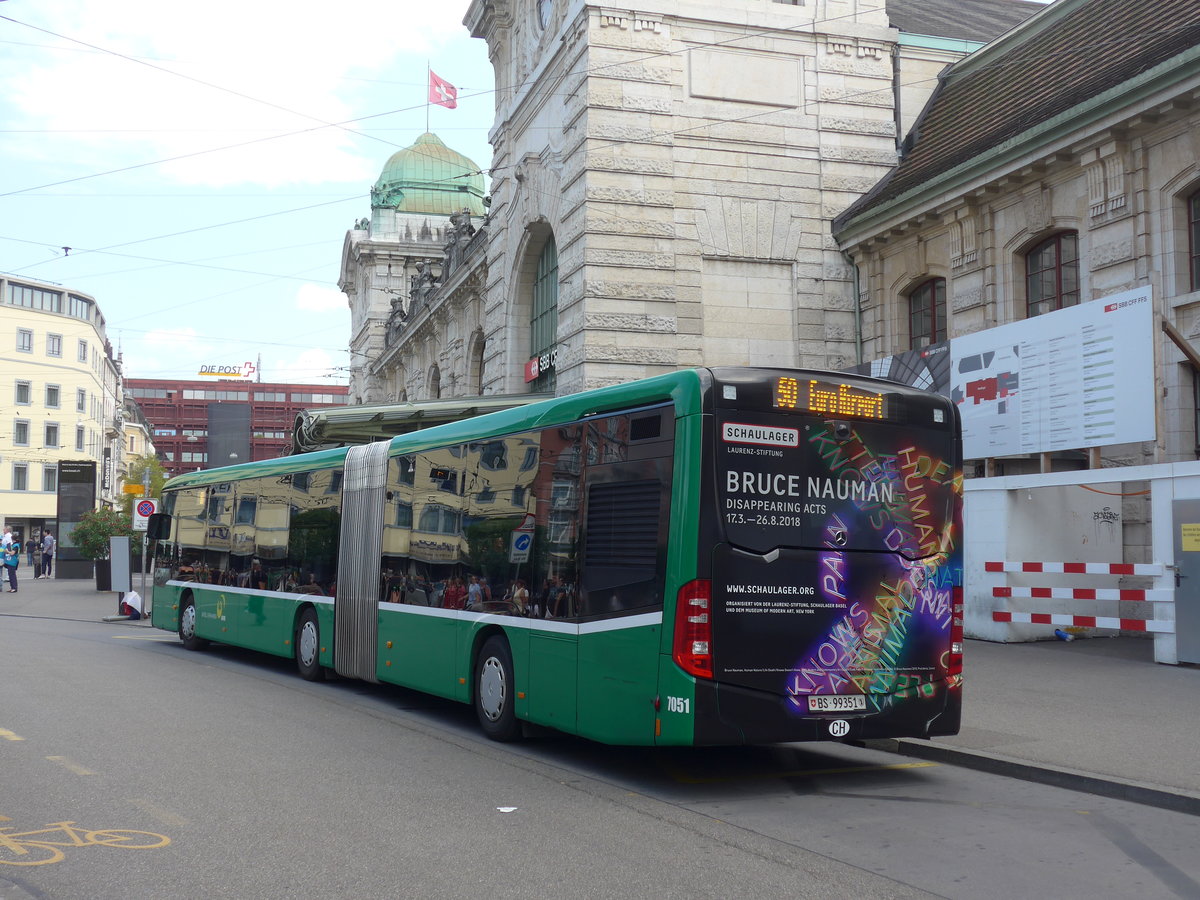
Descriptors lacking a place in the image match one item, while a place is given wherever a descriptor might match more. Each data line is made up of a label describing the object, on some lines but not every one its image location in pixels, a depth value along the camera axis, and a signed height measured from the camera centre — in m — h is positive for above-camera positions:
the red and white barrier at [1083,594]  14.14 -0.65
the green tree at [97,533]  36.09 -0.08
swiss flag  49.59 +17.80
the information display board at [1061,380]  15.37 +2.17
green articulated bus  8.17 -0.19
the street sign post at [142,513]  26.30 +0.38
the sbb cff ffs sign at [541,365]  27.36 +3.83
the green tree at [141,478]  41.88 +2.08
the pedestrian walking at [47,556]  47.25 -1.03
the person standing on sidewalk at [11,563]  35.41 -0.96
